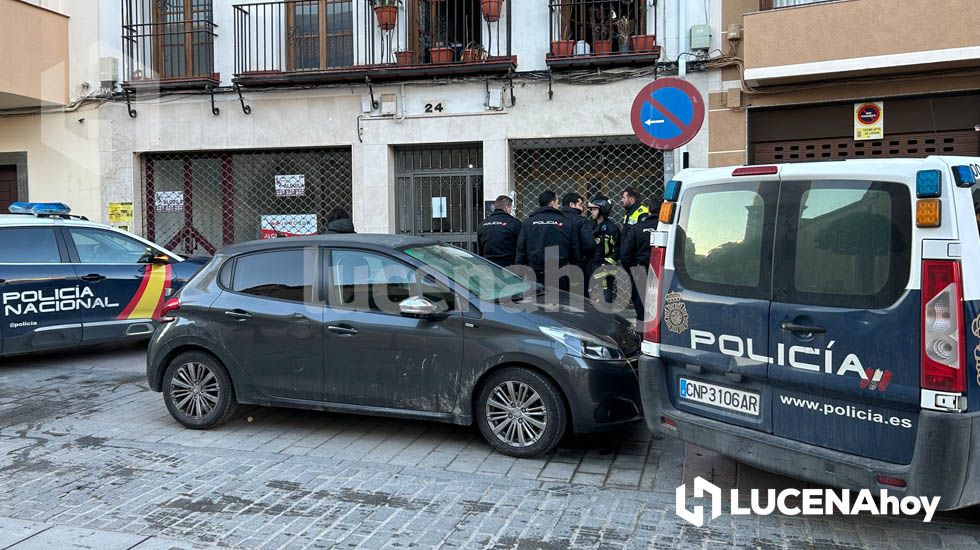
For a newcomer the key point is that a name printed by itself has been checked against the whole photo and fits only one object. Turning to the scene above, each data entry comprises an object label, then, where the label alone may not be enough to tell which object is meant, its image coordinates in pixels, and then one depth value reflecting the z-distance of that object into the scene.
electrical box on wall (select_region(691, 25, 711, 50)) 11.03
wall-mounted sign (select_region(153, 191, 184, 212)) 13.87
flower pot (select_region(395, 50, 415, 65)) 12.11
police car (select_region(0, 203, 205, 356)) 8.33
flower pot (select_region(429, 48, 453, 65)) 11.97
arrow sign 7.01
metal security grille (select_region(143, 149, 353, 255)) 13.18
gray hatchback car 5.27
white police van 3.47
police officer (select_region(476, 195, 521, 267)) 9.21
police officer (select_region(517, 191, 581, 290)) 8.68
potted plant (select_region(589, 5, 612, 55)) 11.44
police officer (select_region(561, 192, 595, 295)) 8.70
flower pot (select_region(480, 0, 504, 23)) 11.77
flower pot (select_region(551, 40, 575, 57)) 11.48
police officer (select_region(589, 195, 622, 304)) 9.62
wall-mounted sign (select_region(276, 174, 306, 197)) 13.25
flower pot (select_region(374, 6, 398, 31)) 12.10
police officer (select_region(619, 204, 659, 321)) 8.80
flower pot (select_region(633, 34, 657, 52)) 11.27
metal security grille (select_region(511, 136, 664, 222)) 11.85
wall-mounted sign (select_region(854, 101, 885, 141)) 10.45
